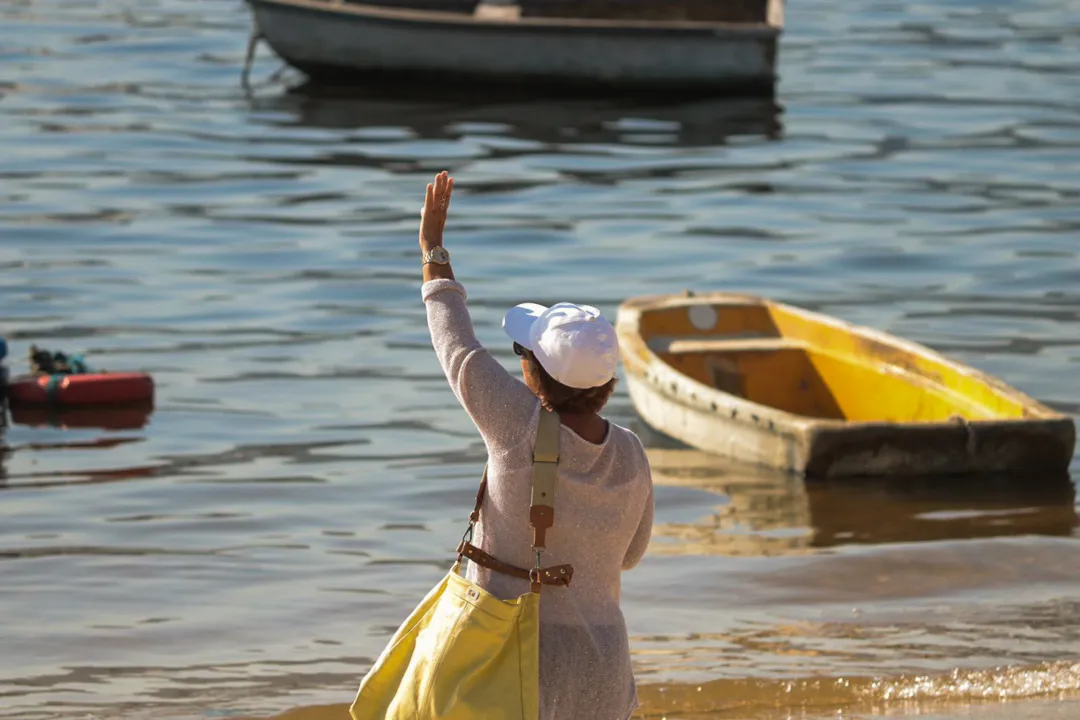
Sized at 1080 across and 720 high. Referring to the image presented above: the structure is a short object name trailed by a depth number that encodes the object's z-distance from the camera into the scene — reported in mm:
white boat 45781
